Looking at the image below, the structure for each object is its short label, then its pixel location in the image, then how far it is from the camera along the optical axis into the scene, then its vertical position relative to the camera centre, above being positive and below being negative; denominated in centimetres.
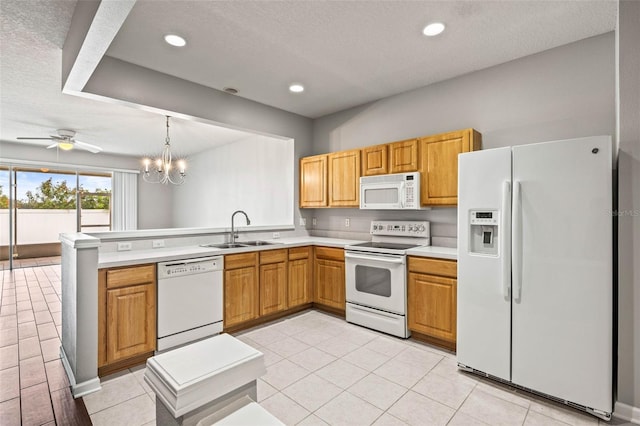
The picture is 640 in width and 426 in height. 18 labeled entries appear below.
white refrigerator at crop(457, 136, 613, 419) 196 -39
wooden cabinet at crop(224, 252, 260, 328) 324 -80
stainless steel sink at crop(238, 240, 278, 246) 398 -38
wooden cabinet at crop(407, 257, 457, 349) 285 -81
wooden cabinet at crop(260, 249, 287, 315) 355 -79
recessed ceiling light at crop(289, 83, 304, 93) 359 +148
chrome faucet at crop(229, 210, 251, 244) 386 -29
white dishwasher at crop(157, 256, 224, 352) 277 -81
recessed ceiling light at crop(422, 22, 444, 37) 243 +148
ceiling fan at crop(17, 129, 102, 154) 534 +129
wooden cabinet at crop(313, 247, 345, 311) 379 -80
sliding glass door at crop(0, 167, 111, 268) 668 +11
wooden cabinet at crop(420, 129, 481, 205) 306 +52
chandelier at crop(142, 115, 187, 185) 835 +103
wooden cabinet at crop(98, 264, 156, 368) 243 -81
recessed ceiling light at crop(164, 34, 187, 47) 255 +145
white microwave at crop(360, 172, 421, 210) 335 +25
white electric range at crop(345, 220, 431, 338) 317 -69
